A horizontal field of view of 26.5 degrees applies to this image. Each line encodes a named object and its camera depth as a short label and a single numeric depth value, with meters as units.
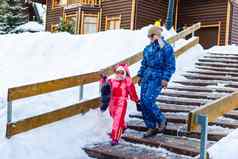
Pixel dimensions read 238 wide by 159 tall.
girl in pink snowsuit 8.20
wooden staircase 7.54
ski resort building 25.66
